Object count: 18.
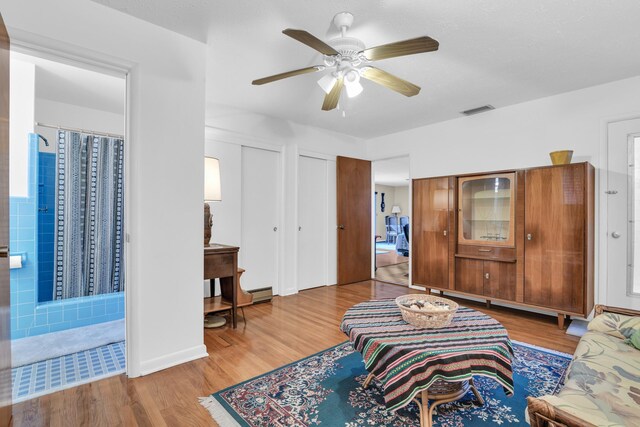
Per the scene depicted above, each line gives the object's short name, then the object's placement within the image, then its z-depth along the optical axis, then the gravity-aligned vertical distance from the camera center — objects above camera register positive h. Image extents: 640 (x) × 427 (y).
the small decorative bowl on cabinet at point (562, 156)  3.00 +0.58
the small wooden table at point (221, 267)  2.73 -0.49
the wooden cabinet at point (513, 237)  2.87 -0.23
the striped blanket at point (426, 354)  1.39 -0.66
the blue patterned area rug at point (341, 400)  1.63 -1.09
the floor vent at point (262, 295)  3.78 -1.02
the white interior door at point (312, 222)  4.50 -0.13
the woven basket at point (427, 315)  1.67 -0.55
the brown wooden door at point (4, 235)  1.43 -0.12
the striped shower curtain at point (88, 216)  3.31 -0.05
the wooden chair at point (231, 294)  3.03 -0.83
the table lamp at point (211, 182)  2.73 +0.28
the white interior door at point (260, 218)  3.97 -0.07
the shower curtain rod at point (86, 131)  3.25 +0.90
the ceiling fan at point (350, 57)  1.71 +0.96
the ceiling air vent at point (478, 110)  3.69 +1.29
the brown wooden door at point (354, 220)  4.88 -0.10
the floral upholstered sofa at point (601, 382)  0.92 -0.69
